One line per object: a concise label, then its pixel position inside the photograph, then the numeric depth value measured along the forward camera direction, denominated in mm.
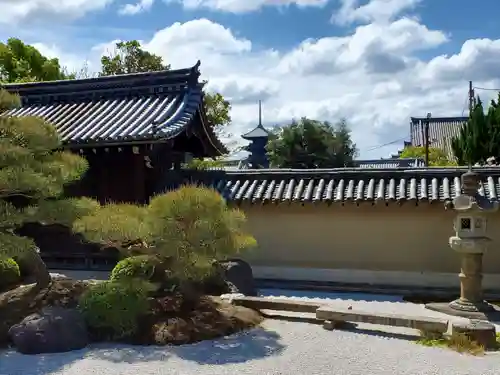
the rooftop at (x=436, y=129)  41906
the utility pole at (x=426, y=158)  25938
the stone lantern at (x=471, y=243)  7613
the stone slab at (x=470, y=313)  7457
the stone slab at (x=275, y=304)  7363
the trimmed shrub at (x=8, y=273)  8703
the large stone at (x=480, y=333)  6055
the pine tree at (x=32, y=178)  6441
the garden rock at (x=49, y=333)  6016
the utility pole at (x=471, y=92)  28084
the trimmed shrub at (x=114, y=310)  6465
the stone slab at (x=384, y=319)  6387
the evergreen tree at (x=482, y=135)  17000
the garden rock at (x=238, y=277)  8766
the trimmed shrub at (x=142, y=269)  6993
